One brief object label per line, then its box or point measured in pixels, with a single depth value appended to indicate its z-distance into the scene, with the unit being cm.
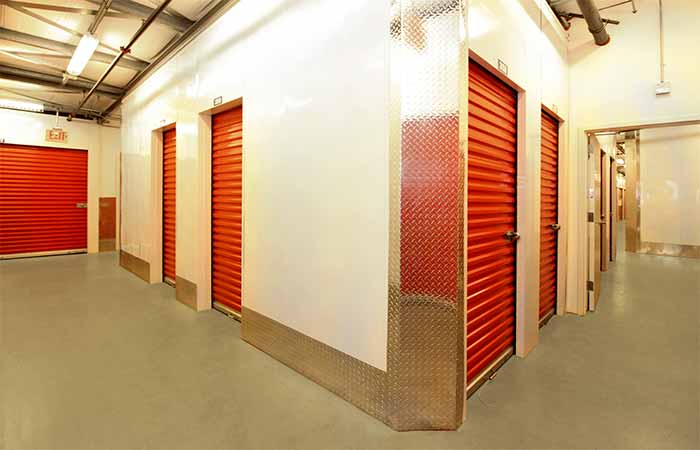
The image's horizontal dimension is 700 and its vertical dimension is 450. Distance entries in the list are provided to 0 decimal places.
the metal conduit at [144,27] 341
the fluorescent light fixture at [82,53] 425
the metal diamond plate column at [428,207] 192
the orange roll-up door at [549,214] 367
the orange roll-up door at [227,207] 372
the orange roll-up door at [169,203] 523
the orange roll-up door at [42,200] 747
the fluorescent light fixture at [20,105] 675
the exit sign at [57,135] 779
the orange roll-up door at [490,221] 237
